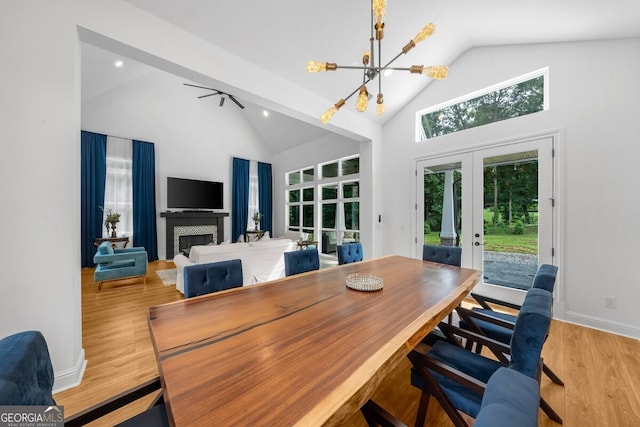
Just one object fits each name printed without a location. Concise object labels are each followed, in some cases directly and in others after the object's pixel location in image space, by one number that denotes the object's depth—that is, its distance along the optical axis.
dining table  0.66
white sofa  3.22
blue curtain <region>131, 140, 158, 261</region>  5.88
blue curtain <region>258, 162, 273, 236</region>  8.08
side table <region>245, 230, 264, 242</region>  7.36
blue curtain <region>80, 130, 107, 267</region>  5.21
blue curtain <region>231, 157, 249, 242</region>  7.51
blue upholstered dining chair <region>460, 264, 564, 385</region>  1.60
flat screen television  6.29
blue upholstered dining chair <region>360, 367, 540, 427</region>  0.48
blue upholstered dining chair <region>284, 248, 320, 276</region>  2.36
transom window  3.13
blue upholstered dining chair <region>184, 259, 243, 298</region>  1.68
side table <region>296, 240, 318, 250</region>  6.12
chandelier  1.41
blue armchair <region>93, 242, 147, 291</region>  3.72
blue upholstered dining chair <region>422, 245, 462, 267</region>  2.73
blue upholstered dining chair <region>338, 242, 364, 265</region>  2.96
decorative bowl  1.64
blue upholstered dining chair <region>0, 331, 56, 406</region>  0.64
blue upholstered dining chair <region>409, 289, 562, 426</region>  1.02
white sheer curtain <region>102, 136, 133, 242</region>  5.64
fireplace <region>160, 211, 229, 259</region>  6.26
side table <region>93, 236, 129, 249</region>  4.99
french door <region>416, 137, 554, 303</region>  3.04
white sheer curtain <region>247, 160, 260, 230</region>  7.89
